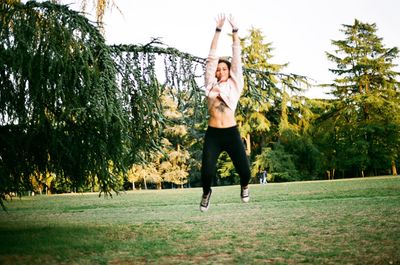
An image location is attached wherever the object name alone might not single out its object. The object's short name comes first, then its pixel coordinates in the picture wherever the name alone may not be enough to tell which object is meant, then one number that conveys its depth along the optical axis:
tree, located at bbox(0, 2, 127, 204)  6.54
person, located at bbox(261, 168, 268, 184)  39.09
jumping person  4.29
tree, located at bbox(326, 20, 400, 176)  39.81
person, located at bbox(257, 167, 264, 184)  40.29
